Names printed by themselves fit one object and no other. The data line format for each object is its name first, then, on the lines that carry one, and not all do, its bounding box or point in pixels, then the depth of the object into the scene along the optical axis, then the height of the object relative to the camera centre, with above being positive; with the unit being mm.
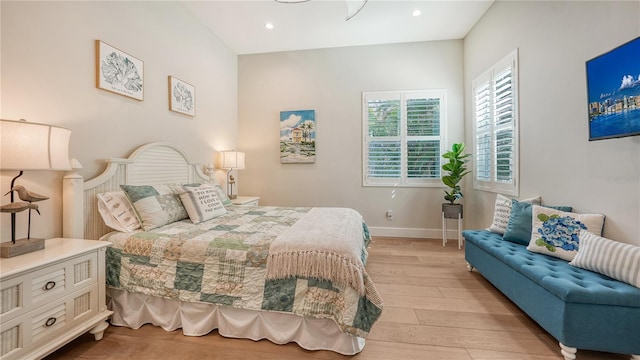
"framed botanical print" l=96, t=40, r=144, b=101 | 2107 +986
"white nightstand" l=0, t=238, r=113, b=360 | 1226 -641
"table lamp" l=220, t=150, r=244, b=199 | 3717 +297
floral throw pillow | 1786 -392
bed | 1503 -610
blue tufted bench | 1362 -746
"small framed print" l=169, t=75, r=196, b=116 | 2898 +1018
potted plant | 3529 +9
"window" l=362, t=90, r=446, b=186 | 4000 +680
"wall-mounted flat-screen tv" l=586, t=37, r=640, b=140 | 1450 +535
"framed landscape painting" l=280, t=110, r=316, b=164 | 4238 +737
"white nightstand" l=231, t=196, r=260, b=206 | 3456 -300
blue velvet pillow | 2209 -412
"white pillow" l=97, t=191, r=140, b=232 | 1965 -257
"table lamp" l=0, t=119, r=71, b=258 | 1329 +145
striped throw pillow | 1416 -489
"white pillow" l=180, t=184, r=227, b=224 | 2334 -229
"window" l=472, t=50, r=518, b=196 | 2744 +624
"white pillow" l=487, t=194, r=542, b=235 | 2525 -376
